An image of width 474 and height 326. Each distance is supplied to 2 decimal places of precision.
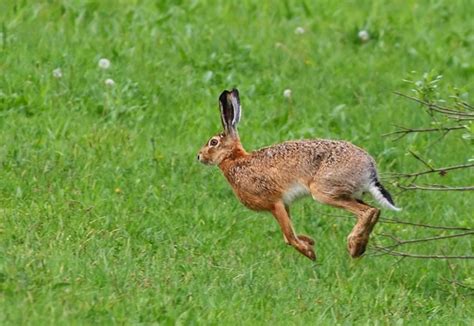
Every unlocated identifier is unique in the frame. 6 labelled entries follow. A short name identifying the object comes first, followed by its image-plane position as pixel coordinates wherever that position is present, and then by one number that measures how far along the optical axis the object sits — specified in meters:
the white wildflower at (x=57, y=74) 24.19
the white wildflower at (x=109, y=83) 24.17
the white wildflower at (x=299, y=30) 28.67
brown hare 17.36
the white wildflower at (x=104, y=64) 24.86
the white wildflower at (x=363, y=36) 28.72
